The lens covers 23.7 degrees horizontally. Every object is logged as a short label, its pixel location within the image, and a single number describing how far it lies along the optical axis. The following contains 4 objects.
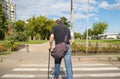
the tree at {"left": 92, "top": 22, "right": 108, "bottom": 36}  107.38
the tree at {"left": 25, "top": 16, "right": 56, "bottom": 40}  90.00
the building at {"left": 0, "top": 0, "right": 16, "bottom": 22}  147.06
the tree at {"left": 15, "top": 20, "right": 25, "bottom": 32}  107.96
